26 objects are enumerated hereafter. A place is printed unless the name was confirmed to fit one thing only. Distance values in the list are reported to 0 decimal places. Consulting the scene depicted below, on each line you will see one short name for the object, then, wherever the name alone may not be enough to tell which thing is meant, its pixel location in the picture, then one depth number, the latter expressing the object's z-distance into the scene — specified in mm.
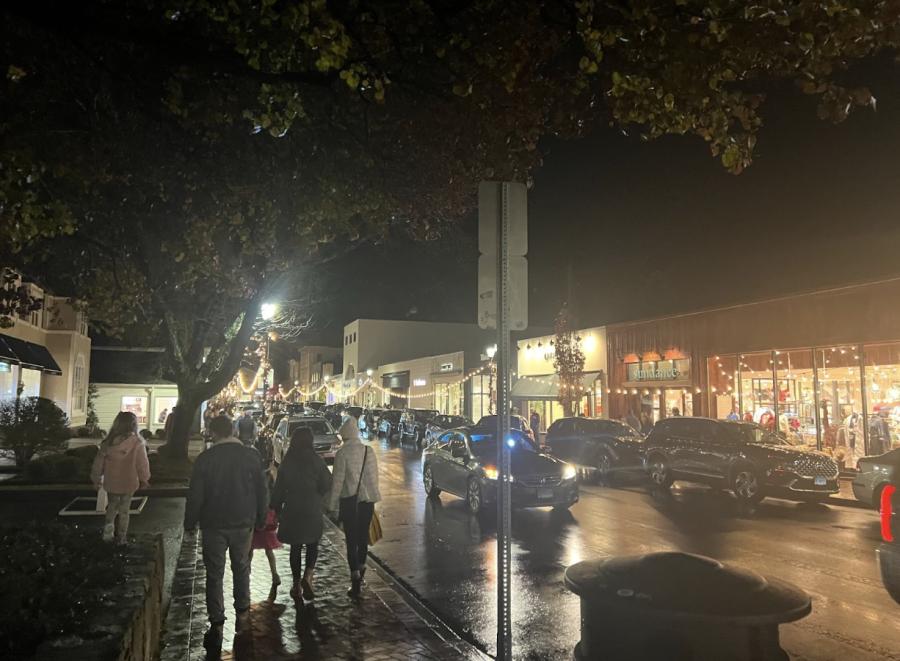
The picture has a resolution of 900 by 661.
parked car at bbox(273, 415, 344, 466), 20672
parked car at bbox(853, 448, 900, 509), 12643
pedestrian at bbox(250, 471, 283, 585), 7027
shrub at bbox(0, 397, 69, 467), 16391
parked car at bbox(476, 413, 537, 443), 18181
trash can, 3279
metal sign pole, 4152
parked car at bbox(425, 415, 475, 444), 28703
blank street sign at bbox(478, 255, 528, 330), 4591
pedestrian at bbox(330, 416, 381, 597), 7496
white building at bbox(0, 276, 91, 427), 22578
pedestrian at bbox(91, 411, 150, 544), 8828
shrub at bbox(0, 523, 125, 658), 3963
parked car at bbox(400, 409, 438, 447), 31266
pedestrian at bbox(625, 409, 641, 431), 25250
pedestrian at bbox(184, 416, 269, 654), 5840
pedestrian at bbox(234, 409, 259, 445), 15948
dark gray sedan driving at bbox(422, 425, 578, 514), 12141
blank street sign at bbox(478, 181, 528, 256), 4695
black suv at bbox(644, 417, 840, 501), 14258
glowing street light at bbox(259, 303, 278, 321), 19970
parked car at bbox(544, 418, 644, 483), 19047
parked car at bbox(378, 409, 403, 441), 35438
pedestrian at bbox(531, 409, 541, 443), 25828
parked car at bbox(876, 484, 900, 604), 8078
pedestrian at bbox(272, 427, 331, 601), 6898
